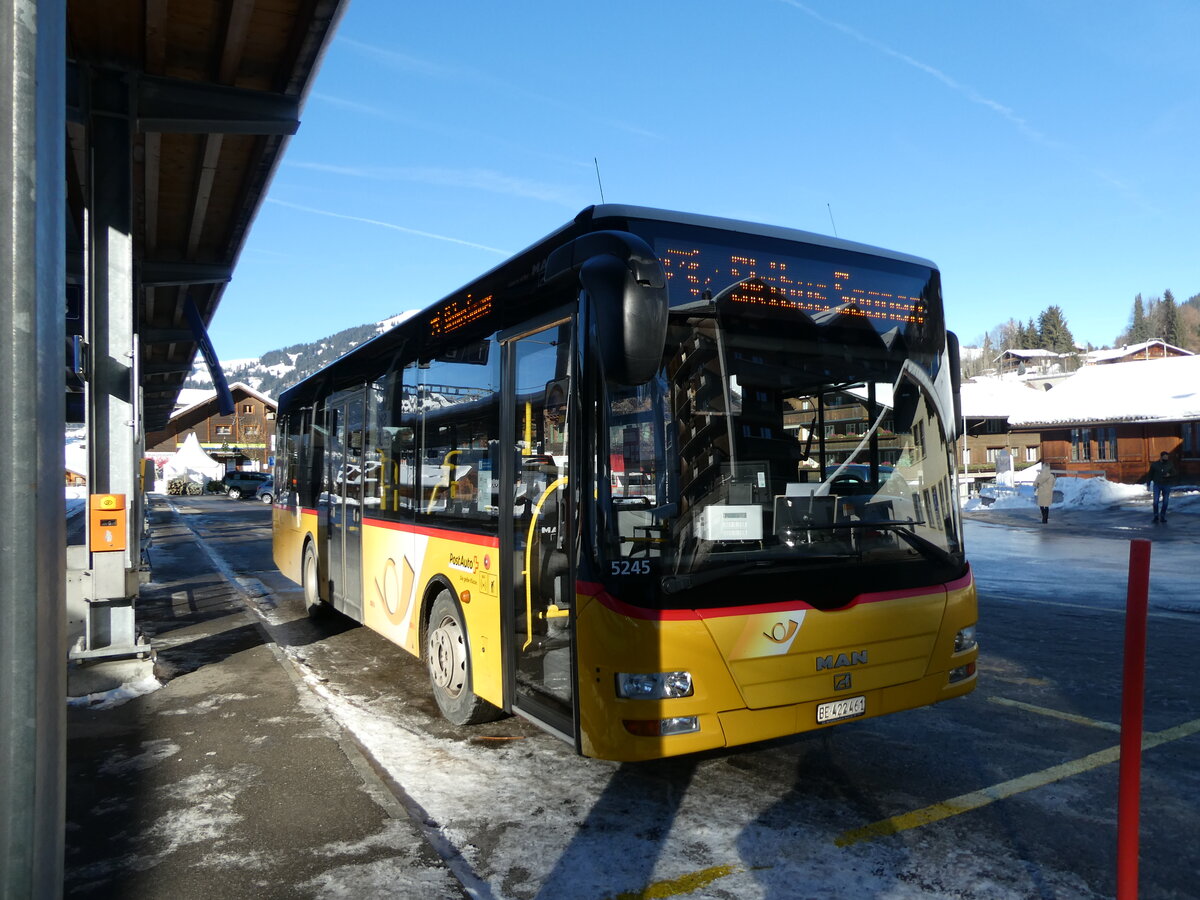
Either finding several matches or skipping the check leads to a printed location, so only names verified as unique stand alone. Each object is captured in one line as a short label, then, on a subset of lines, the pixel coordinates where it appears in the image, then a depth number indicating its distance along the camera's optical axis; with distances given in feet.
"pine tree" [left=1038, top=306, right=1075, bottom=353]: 427.33
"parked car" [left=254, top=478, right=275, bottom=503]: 189.92
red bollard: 9.65
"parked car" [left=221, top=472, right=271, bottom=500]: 192.54
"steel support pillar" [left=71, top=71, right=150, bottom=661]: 26.40
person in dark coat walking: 80.38
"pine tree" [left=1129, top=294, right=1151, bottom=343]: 437.17
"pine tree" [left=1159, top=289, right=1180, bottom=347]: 387.34
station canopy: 25.18
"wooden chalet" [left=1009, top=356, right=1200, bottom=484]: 132.57
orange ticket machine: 25.46
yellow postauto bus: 14.17
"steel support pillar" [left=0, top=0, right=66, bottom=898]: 6.68
